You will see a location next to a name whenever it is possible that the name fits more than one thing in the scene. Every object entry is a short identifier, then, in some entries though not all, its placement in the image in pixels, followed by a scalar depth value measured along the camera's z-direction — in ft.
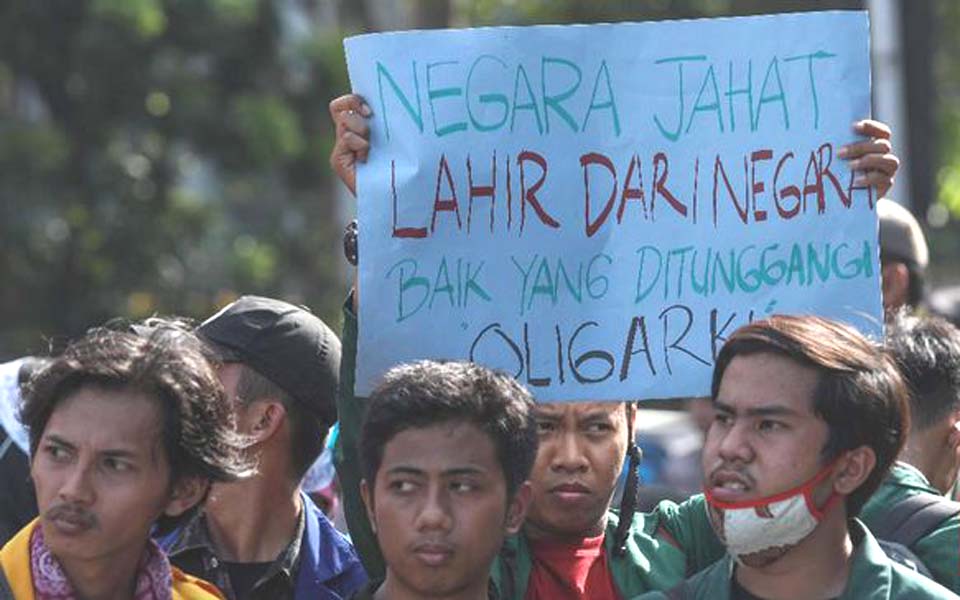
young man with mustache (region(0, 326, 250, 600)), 25.85
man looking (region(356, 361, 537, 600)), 27.12
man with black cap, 30.94
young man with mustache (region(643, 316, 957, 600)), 27.27
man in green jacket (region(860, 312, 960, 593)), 34.73
